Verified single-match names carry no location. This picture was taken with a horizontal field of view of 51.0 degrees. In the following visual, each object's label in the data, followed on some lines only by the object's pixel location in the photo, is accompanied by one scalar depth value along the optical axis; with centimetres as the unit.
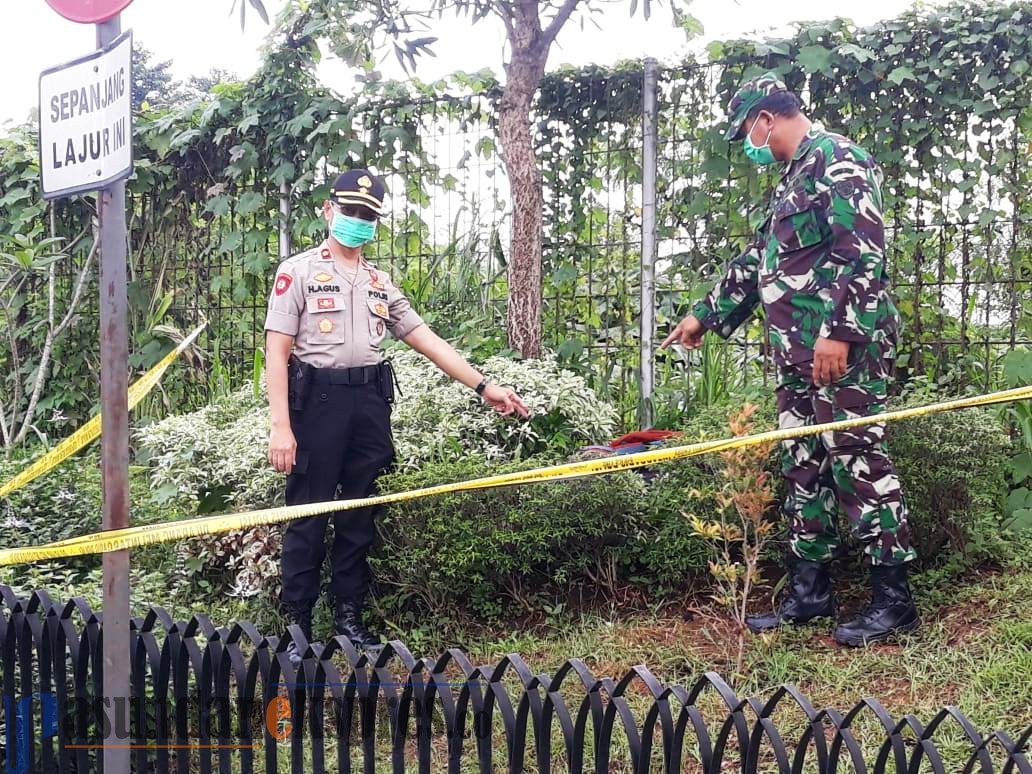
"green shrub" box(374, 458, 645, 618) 406
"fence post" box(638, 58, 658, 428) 605
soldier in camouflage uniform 363
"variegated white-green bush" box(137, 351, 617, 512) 468
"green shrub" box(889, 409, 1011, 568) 409
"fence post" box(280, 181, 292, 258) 707
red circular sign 221
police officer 391
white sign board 214
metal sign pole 221
